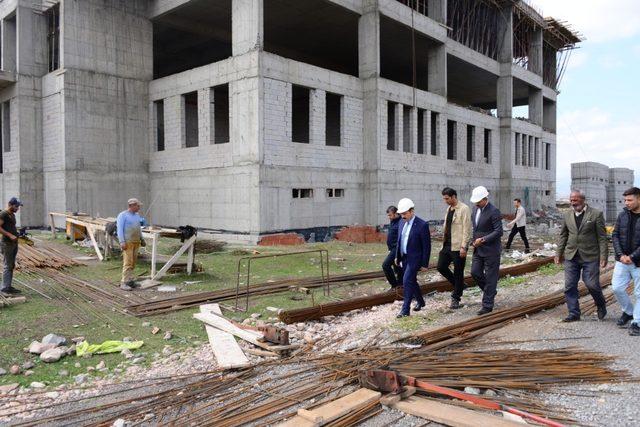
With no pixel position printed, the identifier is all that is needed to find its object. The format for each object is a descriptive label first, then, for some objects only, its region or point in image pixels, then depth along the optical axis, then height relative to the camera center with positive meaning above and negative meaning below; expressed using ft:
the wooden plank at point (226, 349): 17.94 -5.67
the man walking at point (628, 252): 19.85 -2.05
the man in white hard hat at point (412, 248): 24.13 -2.15
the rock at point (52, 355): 19.71 -5.91
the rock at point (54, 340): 21.22 -5.69
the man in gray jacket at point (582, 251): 21.59 -2.17
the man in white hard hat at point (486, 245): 23.89 -2.02
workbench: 33.58 -2.60
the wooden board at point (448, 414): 12.34 -5.51
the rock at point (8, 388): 16.76 -6.17
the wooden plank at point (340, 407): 12.92 -5.52
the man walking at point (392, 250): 29.17 -2.73
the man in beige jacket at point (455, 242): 24.94 -1.95
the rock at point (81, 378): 17.77 -6.20
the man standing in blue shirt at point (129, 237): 31.73 -1.96
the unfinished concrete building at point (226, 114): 55.31 +12.31
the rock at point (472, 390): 14.61 -5.52
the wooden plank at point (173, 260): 33.56 -3.68
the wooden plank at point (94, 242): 42.89 -3.11
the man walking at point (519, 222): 49.59 -1.92
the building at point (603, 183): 106.73 +4.35
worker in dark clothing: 28.35 -2.04
